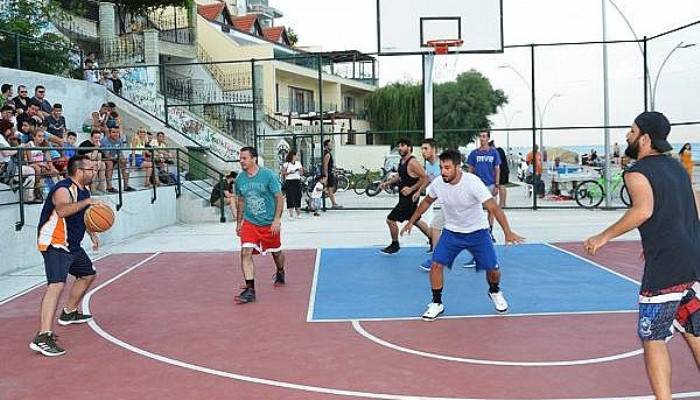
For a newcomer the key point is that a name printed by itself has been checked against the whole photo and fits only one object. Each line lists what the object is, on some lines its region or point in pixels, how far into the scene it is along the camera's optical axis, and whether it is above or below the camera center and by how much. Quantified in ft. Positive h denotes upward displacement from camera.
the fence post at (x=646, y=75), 66.03 +5.71
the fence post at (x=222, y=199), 62.08 -3.98
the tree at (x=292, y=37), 213.05 +32.11
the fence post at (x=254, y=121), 68.45 +2.64
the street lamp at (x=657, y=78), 65.59 +5.50
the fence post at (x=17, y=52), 63.00 +8.76
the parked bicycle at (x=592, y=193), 71.10 -4.91
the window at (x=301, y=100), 151.33 +10.07
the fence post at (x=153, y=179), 57.36 -2.01
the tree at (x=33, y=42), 65.72 +10.25
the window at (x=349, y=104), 183.16 +10.89
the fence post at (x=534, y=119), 66.90 +2.12
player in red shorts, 29.99 -2.39
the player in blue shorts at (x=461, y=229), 26.00 -2.92
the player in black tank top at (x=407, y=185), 37.60 -1.99
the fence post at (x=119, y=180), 50.78 -1.79
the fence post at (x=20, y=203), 38.93 -2.44
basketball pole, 48.16 +3.13
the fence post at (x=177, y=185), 62.27 -2.73
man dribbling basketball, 22.89 -2.54
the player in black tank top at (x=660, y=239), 14.98 -1.98
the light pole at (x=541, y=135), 65.85 +0.78
